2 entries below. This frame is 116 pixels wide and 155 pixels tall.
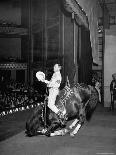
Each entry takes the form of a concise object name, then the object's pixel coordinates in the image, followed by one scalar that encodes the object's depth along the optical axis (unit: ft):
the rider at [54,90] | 27.63
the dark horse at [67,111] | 28.14
